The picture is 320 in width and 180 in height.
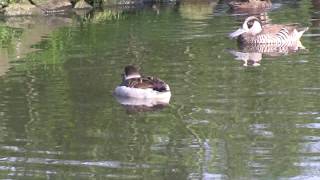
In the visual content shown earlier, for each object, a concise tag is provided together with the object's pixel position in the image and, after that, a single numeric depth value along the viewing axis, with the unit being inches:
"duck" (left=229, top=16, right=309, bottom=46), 850.8
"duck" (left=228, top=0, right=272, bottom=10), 1370.6
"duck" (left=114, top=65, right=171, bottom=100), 561.0
